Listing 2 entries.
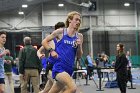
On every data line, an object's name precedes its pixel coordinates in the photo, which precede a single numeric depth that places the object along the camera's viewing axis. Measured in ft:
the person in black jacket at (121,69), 35.94
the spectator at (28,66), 33.12
